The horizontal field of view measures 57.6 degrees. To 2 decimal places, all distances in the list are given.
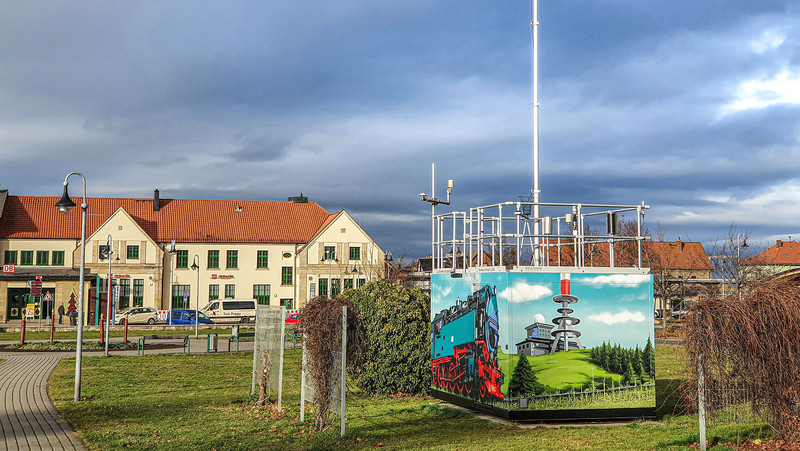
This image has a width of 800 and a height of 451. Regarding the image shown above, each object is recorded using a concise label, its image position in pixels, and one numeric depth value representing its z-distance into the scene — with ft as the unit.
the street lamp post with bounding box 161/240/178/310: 195.40
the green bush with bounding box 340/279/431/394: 57.88
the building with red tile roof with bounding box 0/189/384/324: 203.21
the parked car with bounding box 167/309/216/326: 174.50
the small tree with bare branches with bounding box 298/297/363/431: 41.55
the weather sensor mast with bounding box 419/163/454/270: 55.88
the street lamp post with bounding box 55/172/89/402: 54.24
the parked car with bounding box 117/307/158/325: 183.93
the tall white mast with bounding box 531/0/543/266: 52.39
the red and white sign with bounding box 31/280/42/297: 128.88
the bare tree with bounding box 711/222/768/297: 152.66
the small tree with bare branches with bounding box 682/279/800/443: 33.40
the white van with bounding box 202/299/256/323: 194.08
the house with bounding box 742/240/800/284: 323.98
